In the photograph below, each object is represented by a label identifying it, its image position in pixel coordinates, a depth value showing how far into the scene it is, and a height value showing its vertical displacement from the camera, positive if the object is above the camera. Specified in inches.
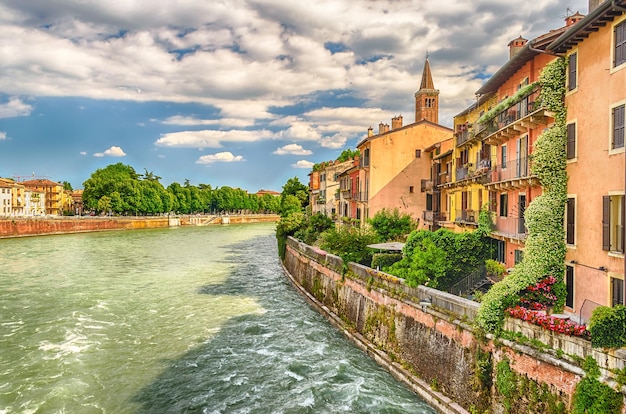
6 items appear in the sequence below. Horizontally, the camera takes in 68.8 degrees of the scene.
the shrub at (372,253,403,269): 916.3 -99.5
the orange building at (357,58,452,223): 1422.2 +136.2
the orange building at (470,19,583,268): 650.2 +124.4
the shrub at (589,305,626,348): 383.9 -99.4
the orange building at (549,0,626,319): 480.7 +62.7
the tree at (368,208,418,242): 1181.1 -40.7
